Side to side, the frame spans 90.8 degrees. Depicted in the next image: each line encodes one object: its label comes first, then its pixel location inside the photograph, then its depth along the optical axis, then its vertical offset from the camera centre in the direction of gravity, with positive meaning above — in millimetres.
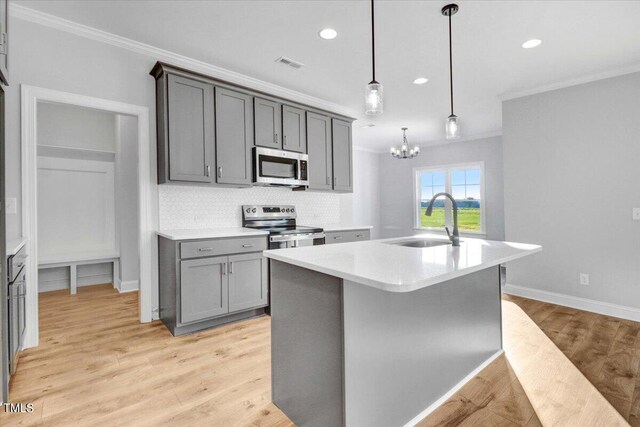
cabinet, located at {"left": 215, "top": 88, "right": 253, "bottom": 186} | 3289 +841
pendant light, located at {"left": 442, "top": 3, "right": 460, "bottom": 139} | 2350 +691
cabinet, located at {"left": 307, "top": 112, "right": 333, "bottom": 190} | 4148 +831
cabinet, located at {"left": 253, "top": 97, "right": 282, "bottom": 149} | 3578 +1063
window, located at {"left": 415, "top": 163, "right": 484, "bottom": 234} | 6523 +381
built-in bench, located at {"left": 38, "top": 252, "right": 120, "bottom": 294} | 3947 -565
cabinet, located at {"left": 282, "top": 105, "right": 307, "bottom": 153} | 3842 +1050
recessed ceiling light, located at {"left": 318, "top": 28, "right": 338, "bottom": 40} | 2681 +1553
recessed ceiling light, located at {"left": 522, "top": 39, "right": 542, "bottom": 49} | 2842 +1518
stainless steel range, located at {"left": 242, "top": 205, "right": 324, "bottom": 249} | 3363 -142
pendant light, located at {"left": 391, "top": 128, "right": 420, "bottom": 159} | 5777 +1106
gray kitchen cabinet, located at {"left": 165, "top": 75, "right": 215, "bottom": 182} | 2982 +840
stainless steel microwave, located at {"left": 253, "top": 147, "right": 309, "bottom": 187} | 3547 +553
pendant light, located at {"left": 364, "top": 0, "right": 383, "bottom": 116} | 1913 +700
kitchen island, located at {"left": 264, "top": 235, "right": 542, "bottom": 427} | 1359 -597
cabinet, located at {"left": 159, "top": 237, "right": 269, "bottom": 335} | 2766 -636
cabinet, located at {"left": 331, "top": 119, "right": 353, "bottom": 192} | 4457 +820
